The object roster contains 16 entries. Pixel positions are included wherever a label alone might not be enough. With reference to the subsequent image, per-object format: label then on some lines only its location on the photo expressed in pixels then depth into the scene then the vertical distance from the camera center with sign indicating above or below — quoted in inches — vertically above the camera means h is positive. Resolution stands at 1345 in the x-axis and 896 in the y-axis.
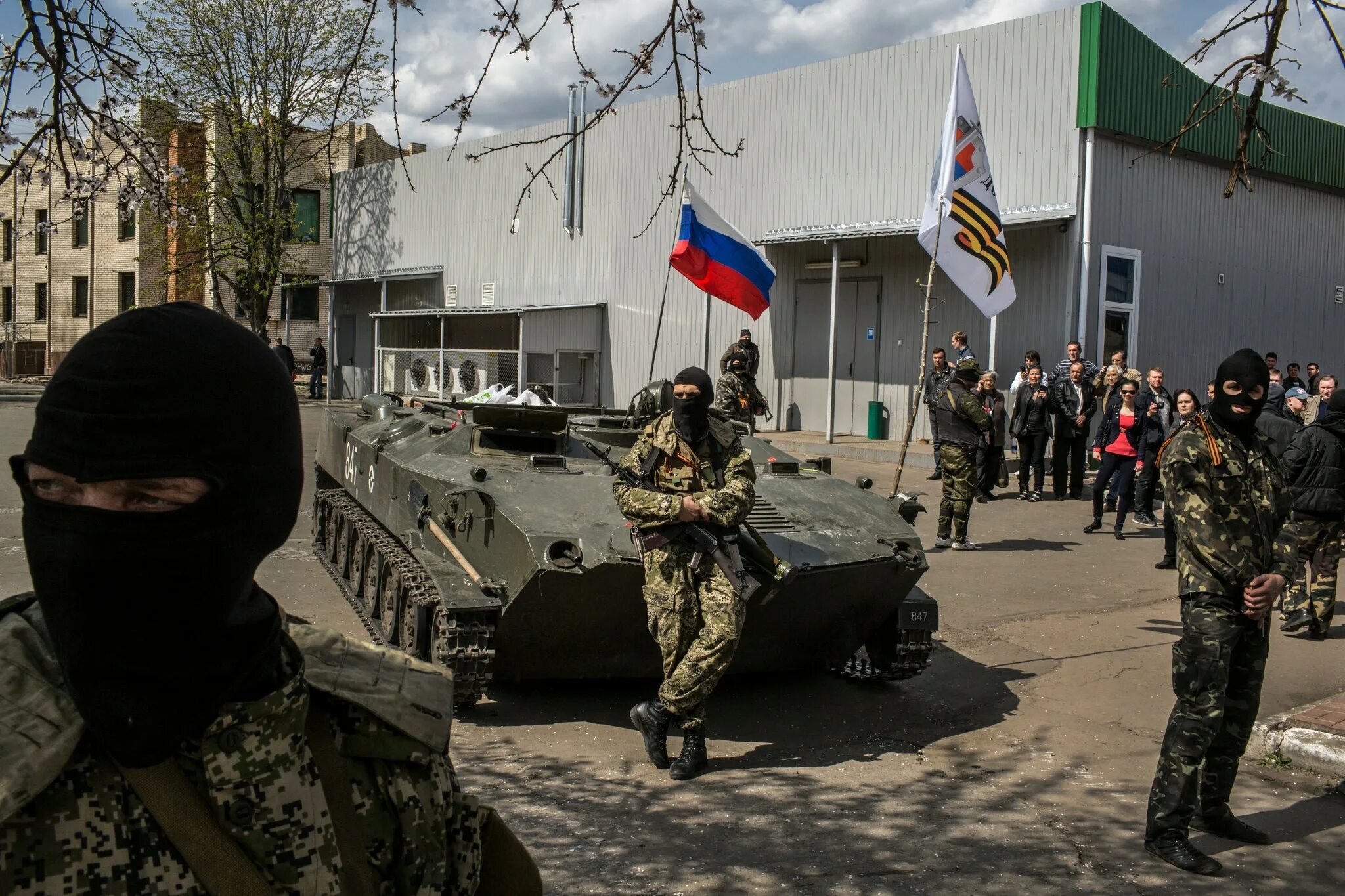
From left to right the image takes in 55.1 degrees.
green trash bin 768.3 -17.2
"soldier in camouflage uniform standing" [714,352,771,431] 472.7 -3.0
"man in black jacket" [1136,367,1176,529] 495.5 -13.9
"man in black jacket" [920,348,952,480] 606.1 +6.2
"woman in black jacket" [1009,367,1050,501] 582.6 -15.3
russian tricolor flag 503.5 +48.7
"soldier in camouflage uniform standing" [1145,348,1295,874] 191.8 -29.1
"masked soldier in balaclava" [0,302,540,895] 55.2 -12.9
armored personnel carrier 248.5 -37.9
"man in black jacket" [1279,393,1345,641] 342.0 -29.7
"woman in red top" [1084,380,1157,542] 498.6 -19.9
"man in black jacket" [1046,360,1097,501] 568.4 -12.6
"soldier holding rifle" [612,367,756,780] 227.3 -39.4
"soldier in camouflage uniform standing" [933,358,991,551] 450.0 -17.3
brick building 1472.7 +110.6
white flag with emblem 482.0 +67.5
